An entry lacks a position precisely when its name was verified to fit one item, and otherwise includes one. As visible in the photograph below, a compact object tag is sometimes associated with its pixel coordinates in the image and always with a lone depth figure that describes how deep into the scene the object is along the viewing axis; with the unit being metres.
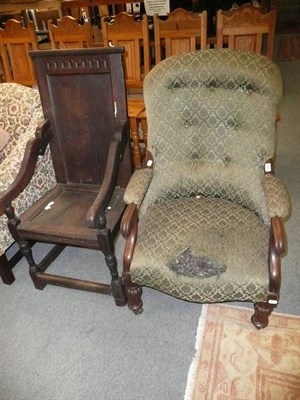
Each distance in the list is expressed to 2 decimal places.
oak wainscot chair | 1.63
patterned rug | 1.37
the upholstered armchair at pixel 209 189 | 1.42
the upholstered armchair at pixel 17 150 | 1.87
